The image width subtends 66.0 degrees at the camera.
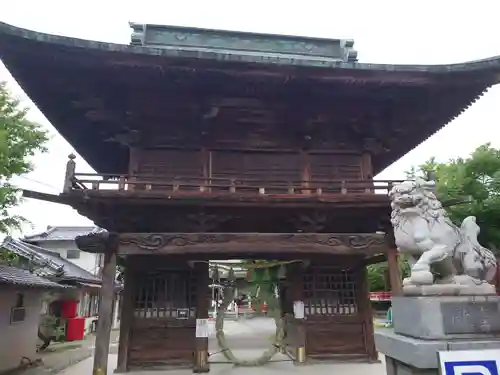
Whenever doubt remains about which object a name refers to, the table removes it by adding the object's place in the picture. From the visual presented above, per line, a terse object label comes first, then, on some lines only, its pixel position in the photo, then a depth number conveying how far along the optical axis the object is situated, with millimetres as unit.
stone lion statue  4234
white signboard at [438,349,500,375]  3508
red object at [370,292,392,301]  30594
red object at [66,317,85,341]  20188
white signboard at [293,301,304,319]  9906
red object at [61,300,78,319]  20547
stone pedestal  3764
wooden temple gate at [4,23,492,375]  7570
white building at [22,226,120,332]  33094
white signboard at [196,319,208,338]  9086
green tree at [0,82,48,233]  8203
